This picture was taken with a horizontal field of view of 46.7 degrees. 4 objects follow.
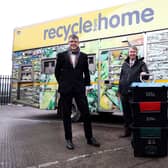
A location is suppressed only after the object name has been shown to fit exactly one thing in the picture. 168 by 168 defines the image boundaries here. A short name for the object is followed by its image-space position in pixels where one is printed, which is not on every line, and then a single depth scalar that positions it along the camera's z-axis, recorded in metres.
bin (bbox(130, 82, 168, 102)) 2.74
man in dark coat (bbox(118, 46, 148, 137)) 3.47
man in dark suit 3.22
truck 4.16
